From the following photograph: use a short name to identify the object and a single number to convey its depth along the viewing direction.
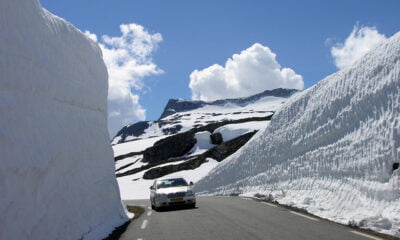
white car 16.62
